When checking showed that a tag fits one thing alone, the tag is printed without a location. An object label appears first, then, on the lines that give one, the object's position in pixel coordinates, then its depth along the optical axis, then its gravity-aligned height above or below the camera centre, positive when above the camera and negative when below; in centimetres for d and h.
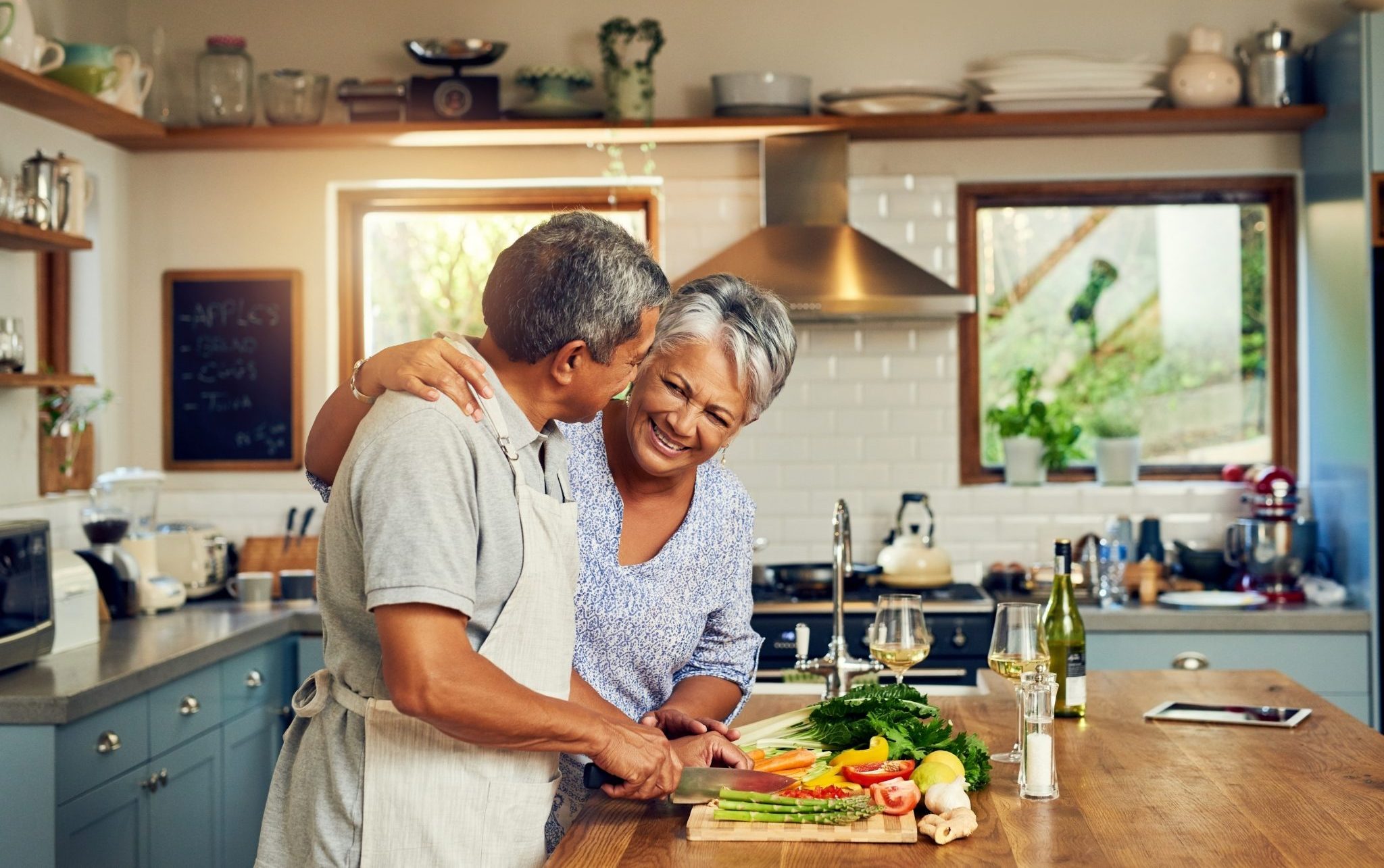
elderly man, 155 -21
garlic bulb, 178 -46
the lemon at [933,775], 184 -45
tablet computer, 236 -49
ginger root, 170 -48
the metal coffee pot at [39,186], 369 +67
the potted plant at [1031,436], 473 -1
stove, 411 -58
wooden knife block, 467 -39
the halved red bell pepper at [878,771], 185 -45
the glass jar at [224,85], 463 +117
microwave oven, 305 -34
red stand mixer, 432 -35
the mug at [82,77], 391 +101
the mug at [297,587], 433 -46
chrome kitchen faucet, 252 -42
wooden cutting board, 171 -48
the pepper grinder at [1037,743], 190 -42
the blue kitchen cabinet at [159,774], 280 -76
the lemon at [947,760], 187 -44
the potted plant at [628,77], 452 +115
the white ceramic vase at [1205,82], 447 +111
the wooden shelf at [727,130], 446 +99
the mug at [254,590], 426 -46
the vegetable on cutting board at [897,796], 176 -46
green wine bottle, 242 -37
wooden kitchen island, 166 -50
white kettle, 438 -41
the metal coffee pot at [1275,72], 448 +115
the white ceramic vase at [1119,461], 473 -10
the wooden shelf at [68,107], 364 +94
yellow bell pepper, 192 -44
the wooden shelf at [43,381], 364 +16
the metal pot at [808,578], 433 -45
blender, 399 -26
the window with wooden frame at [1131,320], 480 +39
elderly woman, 213 -14
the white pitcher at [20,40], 354 +103
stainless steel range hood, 431 +56
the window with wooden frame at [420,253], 487 +64
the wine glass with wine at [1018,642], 212 -32
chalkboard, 479 +23
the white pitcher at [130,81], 427 +110
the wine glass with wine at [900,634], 220 -31
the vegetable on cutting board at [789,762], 194 -45
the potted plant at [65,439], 423 +0
